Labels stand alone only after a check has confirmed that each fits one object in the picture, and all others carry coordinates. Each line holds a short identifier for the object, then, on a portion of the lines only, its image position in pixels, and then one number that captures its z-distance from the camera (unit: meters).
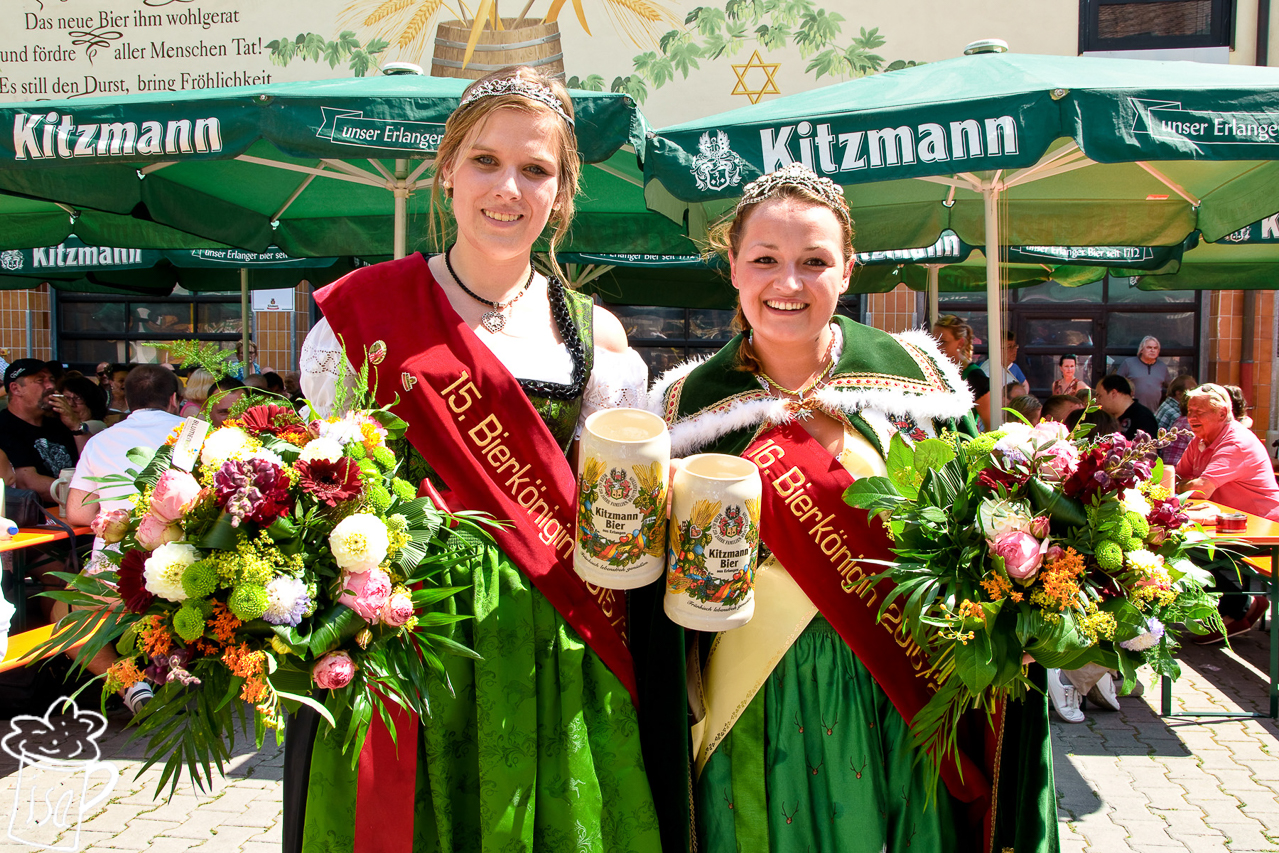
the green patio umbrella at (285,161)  3.41
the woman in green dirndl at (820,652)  1.67
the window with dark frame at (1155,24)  9.79
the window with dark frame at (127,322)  11.84
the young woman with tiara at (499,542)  1.57
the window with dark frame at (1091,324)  10.70
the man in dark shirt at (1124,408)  7.04
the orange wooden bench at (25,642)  3.37
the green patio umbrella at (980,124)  3.06
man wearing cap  5.24
